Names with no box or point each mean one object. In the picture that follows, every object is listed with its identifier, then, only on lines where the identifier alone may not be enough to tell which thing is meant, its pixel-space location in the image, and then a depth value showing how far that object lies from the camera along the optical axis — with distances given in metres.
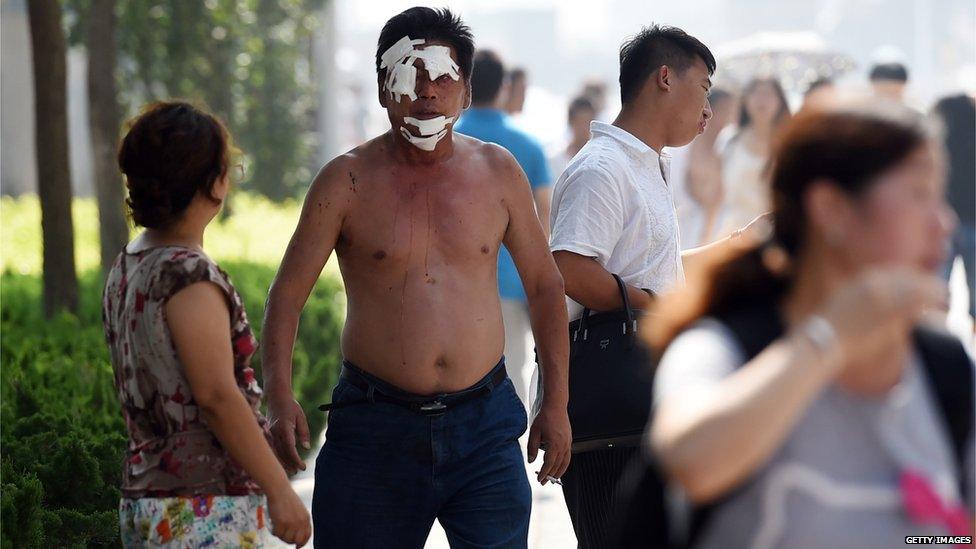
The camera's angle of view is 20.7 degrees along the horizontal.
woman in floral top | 5.57
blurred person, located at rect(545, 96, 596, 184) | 20.04
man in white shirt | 7.53
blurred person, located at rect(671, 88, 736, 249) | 17.49
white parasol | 29.78
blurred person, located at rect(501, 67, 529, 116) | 18.15
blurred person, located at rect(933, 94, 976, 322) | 18.24
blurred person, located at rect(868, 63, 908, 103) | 18.75
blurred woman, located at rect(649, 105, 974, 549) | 3.70
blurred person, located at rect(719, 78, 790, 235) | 17.38
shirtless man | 6.96
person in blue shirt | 13.67
